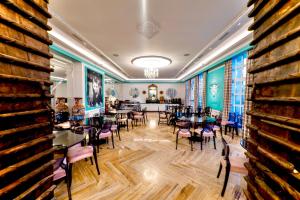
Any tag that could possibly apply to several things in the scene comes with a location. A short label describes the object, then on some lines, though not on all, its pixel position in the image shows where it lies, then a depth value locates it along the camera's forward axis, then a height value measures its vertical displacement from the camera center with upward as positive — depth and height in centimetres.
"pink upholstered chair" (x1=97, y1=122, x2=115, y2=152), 345 -89
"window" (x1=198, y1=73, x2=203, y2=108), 831 +46
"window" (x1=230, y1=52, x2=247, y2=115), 470 +53
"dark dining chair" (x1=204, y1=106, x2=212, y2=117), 559 -60
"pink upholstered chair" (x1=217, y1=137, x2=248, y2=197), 193 -100
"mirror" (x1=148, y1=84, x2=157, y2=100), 1237 +57
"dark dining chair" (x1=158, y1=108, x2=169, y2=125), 722 -133
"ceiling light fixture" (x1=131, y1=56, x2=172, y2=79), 529 +149
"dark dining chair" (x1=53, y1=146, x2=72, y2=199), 178 -98
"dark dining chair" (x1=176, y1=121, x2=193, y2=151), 352 -90
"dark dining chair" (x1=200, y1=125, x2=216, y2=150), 349 -89
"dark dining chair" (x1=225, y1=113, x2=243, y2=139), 467 -87
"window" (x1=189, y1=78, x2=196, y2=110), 967 +31
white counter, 1149 -76
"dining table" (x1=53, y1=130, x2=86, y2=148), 199 -69
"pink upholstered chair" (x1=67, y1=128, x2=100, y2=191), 205 -95
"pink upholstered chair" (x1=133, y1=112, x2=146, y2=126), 625 -88
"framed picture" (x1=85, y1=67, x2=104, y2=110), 548 +38
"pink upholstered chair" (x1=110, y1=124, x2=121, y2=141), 414 -93
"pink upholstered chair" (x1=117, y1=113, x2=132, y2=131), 533 -90
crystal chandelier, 606 +117
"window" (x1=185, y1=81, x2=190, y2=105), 1075 +38
